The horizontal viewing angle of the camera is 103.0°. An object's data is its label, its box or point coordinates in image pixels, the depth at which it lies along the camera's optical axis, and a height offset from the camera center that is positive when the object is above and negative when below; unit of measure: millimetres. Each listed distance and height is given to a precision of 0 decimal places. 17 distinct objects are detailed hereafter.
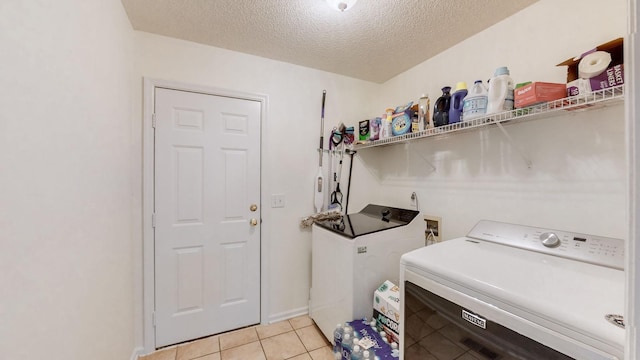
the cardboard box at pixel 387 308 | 1518 -809
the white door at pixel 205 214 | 1887 -300
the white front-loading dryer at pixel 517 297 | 676 -359
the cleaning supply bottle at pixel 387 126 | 2072 +431
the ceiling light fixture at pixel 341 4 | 1419 +983
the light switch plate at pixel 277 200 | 2229 -201
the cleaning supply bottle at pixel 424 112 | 1853 +491
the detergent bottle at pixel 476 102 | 1384 +426
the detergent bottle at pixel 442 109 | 1640 +461
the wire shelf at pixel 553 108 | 989 +328
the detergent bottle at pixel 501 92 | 1288 +450
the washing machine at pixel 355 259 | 1678 -571
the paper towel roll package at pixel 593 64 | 1003 +475
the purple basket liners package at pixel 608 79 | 954 +399
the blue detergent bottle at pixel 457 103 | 1541 +468
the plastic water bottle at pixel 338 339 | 1654 -1056
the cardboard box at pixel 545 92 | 1134 +395
